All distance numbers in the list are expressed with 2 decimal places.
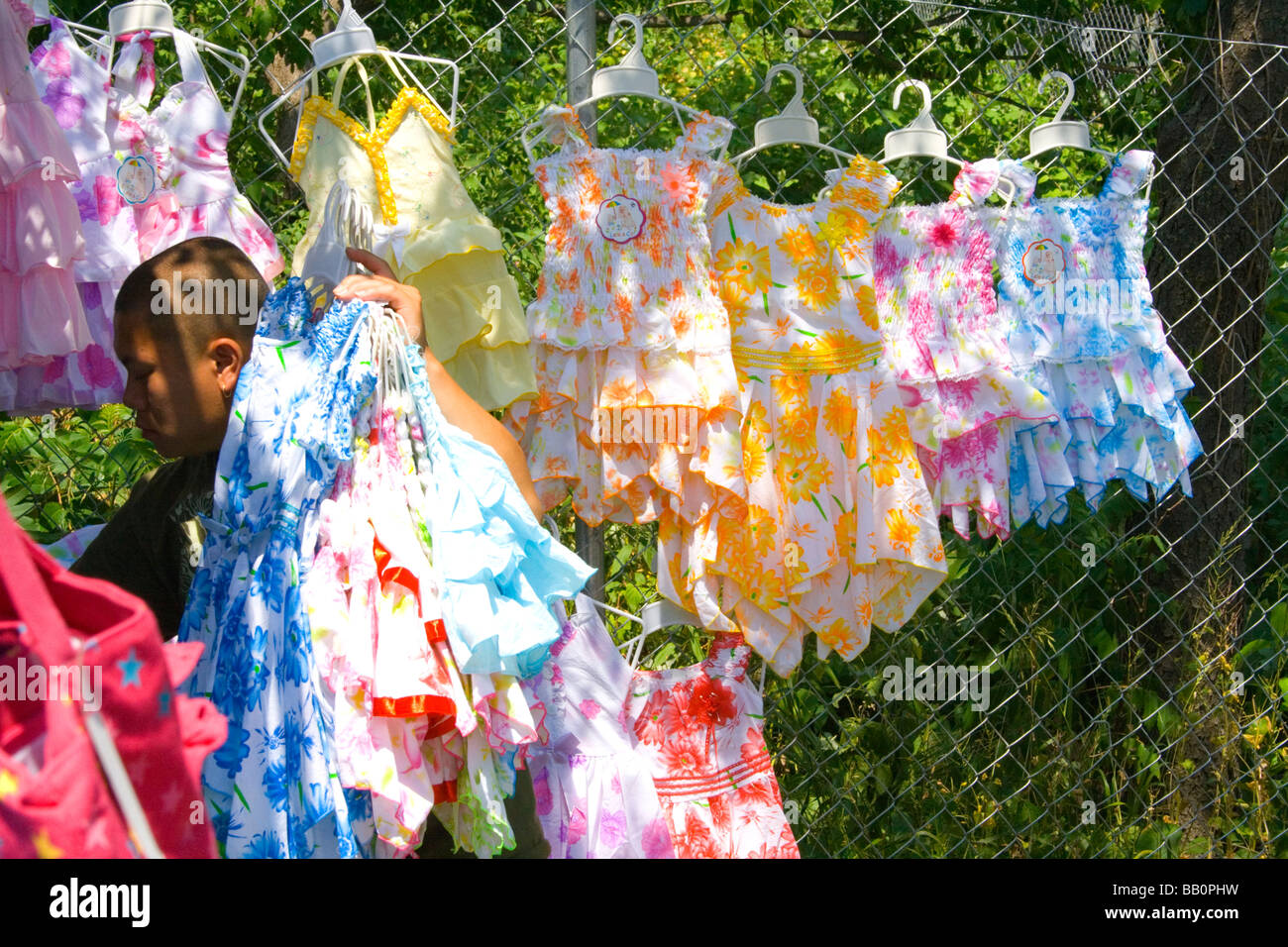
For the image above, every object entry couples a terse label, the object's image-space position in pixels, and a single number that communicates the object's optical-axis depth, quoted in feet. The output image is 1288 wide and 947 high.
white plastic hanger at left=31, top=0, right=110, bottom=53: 8.06
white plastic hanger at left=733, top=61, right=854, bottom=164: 9.37
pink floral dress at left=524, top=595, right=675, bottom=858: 8.00
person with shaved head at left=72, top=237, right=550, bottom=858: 6.61
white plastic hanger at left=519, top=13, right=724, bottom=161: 8.84
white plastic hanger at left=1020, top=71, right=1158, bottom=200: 10.07
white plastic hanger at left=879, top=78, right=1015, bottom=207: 9.80
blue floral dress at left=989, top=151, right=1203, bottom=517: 9.96
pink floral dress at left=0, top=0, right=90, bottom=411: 7.66
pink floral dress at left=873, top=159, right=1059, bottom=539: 9.68
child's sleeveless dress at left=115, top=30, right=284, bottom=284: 8.48
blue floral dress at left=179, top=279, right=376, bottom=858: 6.16
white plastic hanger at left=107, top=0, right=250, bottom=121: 8.54
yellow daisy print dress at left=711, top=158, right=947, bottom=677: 9.19
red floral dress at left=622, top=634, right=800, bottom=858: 8.91
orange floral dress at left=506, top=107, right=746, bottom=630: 8.75
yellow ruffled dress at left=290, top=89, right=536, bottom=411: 8.43
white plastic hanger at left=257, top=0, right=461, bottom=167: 8.46
